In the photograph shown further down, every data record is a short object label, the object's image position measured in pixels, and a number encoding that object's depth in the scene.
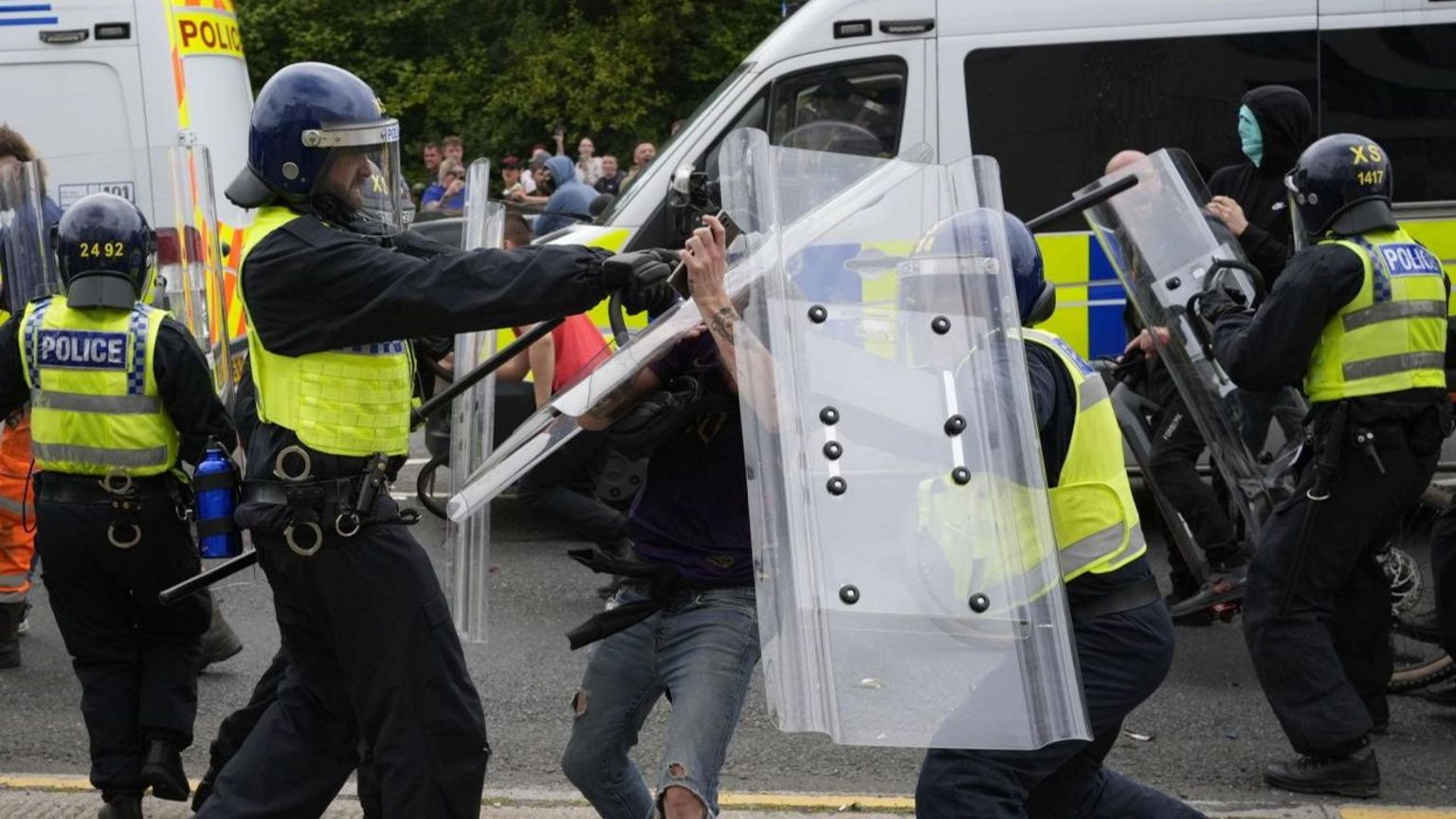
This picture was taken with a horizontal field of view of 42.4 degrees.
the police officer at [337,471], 3.86
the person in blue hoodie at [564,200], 10.77
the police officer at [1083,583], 3.60
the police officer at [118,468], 5.16
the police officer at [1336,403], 5.22
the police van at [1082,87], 8.17
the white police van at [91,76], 10.03
